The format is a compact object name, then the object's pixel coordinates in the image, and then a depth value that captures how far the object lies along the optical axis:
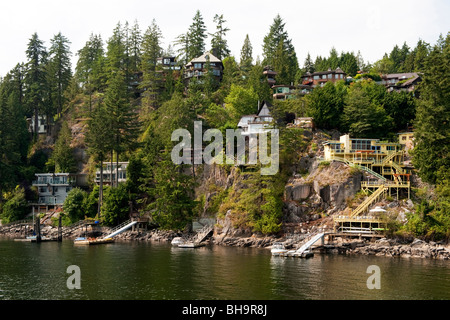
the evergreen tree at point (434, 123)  64.81
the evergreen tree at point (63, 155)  102.56
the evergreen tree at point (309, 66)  128.75
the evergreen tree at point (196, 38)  124.38
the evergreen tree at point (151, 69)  113.38
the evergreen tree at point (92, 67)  116.19
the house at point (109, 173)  98.50
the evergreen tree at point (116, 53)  117.06
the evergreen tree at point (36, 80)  111.94
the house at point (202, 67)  115.56
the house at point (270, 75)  112.12
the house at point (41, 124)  116.31
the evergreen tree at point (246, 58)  112.28
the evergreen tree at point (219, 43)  127.81
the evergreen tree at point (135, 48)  130.00
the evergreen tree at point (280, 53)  113.94
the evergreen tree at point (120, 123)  88.94
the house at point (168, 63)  121.44
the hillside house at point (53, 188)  100.44
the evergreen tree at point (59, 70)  115.75
